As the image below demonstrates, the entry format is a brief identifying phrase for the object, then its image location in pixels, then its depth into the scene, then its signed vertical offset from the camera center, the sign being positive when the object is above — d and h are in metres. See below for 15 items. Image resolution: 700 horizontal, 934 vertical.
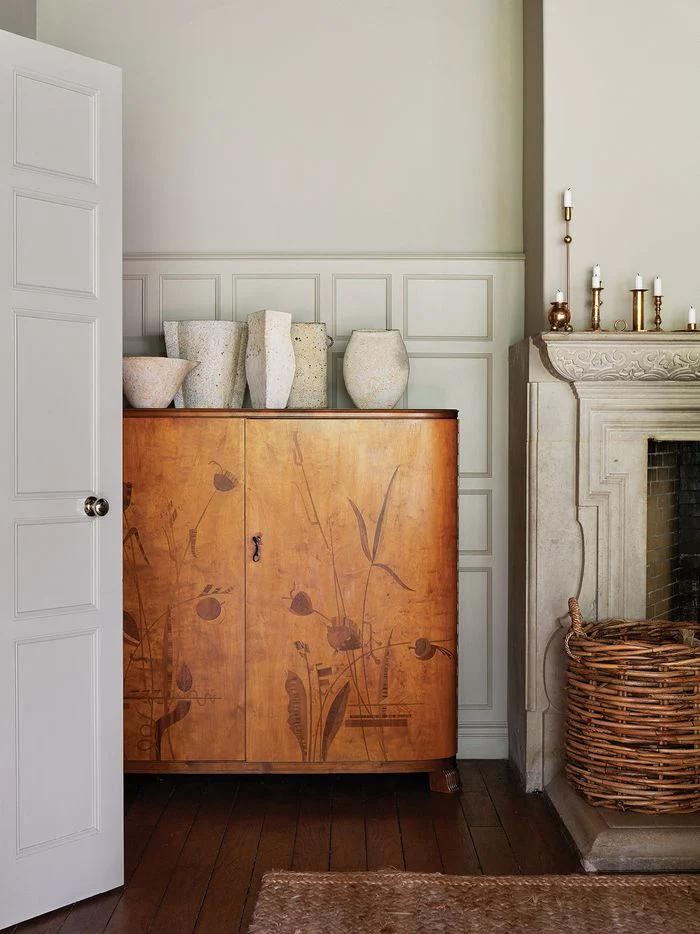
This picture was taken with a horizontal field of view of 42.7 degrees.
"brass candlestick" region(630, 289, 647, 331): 3.13 +0.49
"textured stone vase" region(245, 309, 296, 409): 3.27 +0.33
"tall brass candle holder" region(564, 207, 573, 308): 3.18 +0.75
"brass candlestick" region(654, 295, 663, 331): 3.15 +0.49
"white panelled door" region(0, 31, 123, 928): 2.34 -0.08
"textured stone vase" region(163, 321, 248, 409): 3.38 +0.35
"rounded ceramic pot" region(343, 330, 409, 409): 3.36 +0.29
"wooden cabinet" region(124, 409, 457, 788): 3.15 -0.51
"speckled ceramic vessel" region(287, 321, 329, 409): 3.43 +0.31
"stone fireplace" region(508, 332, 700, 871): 3.07 -0.12
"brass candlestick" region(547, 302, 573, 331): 3.11 +0.46
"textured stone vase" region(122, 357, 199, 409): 3.19 +0.24
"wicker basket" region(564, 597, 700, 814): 2.73 -0.85
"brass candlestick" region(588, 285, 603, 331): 3.14 +0.49
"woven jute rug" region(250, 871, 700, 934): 2.27 -1.21
